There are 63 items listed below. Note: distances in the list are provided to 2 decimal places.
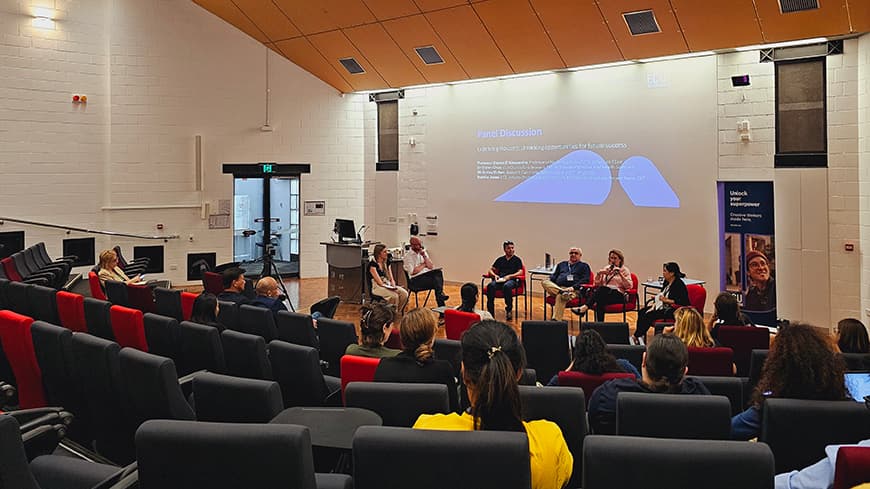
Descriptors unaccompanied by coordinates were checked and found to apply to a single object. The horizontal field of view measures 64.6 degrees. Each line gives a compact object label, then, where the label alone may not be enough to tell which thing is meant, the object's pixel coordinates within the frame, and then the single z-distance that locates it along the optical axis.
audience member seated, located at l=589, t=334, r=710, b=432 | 3.15
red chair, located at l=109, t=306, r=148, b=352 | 5.06
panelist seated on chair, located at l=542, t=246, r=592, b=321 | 9.20
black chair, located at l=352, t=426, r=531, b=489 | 1.82
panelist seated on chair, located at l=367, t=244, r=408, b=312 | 9.86
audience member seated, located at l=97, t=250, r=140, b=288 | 8.54
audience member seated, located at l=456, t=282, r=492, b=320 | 6.90
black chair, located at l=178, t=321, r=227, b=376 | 4.40
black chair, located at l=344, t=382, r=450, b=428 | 2.78
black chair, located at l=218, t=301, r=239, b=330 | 5.84
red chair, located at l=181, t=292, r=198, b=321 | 6.44
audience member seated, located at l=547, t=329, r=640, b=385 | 3.80
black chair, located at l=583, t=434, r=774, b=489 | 1.79
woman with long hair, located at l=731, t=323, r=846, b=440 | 2.89
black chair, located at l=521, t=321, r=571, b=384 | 5.26
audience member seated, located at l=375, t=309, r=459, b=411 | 3.44
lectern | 10.85
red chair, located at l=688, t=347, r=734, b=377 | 4.50
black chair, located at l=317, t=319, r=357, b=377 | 5.18
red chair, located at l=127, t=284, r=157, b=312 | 6.73
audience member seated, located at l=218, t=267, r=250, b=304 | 6.79
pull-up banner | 8.89
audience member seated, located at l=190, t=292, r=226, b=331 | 5.21
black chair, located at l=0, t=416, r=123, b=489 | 2.01
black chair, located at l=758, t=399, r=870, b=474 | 2.67
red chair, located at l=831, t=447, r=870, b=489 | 1.89
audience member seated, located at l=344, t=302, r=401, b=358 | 4.10
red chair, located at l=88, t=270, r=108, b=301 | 7.97
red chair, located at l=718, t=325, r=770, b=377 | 5.30
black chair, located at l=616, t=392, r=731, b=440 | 2.74
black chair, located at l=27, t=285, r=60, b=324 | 6.04
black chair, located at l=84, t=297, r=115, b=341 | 5.39
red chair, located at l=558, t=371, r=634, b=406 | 3.75
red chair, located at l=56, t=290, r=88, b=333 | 5.81
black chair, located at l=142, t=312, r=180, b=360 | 4.77
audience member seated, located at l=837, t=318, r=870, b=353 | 4.30
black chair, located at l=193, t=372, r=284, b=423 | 2.81
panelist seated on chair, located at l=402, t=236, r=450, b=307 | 10.19
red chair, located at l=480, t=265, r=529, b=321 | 9.95
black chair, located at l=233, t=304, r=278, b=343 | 5.49
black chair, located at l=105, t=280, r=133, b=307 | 6.97
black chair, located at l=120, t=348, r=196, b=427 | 3.14
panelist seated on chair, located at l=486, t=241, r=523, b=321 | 9.88
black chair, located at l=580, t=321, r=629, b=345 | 5.59
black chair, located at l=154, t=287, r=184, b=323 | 6.36
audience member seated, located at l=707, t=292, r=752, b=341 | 5.59
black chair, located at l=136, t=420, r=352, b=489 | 1.86
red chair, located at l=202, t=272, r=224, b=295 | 8.48
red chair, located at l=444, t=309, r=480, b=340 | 5.98
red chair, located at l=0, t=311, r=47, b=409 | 4.38
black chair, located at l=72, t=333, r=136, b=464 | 3.62
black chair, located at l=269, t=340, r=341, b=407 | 3.89
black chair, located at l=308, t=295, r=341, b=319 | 7.13
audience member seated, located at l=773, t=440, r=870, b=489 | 2.03
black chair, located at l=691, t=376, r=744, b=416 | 3.61
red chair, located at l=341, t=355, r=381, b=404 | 3.66
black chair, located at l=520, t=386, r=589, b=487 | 2.85
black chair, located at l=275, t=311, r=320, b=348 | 5.39
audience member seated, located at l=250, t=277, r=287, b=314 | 6.38
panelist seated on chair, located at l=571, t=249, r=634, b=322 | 8.73
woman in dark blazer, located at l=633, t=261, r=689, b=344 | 7.85
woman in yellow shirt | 2.02
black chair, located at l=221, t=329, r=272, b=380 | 4.09
